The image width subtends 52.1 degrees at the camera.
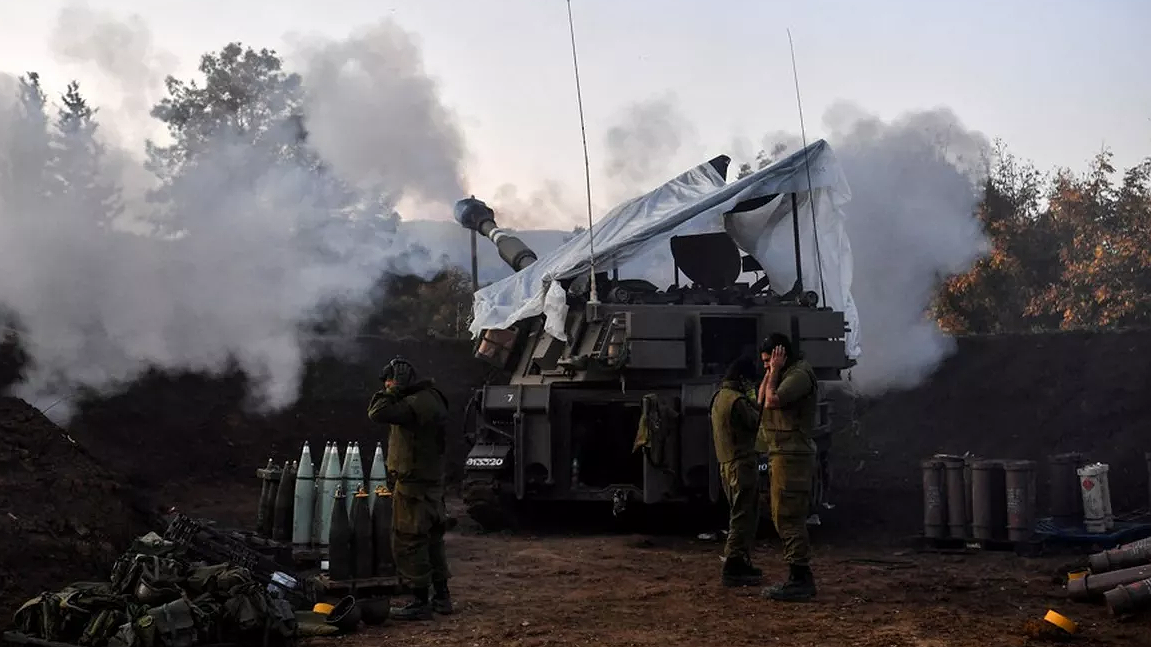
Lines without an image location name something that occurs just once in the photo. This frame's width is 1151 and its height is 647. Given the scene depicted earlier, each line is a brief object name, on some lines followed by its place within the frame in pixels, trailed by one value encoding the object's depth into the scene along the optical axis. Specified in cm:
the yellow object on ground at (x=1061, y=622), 704
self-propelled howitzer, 1223
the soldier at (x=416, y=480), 805
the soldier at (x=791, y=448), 856
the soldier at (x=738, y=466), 908
